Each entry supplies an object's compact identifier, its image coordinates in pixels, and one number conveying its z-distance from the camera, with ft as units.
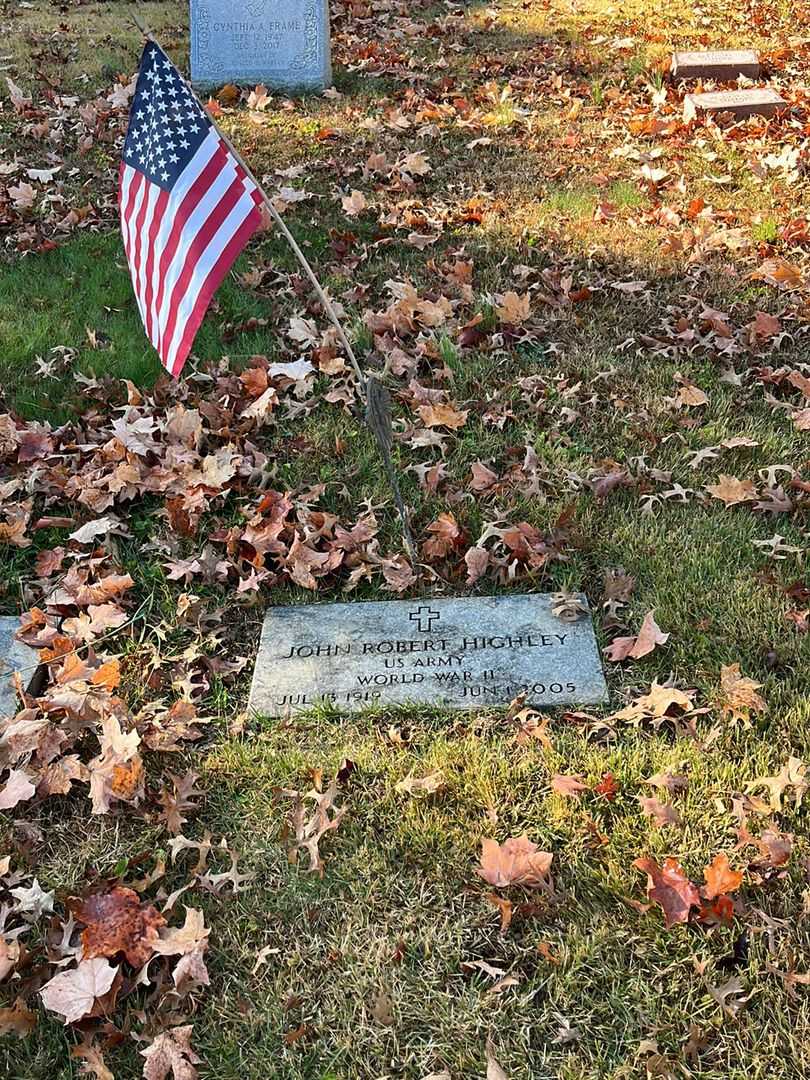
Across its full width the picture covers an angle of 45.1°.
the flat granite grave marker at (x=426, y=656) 10.14
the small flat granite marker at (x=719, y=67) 26.71
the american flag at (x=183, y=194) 10.26
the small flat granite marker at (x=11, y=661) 10.43
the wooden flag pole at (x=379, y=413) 11.10
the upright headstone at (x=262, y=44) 28.53
